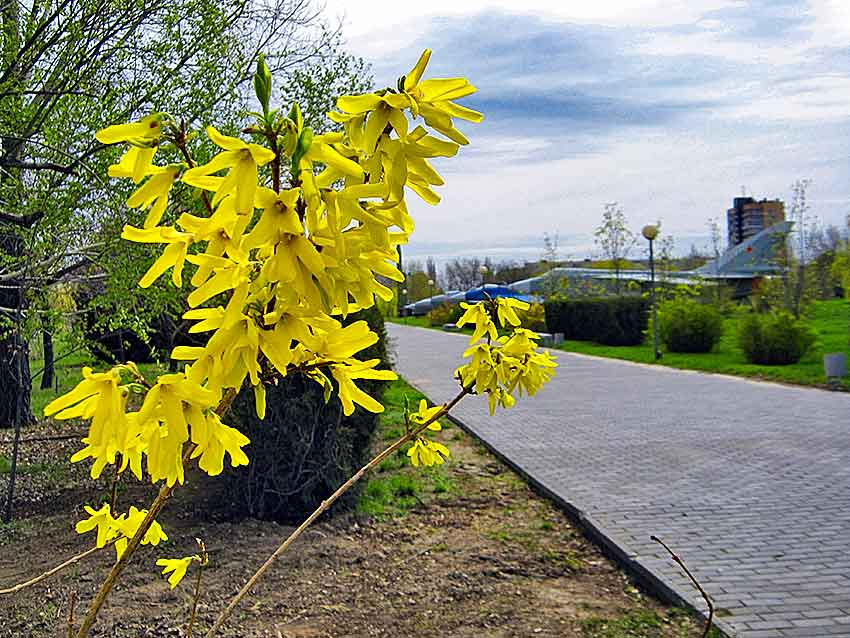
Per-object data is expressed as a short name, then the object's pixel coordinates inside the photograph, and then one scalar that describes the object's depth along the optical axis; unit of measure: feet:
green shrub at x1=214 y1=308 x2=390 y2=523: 16.65
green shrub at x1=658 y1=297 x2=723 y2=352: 61.16
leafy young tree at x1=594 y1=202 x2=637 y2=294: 90.38
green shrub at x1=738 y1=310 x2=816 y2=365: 50.88
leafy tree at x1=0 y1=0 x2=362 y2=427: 14.20
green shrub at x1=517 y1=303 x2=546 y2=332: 88.51
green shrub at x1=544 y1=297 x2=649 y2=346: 73.31
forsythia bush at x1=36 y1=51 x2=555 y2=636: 3.04
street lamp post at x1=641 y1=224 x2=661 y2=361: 59.52
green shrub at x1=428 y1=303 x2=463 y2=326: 125.49
